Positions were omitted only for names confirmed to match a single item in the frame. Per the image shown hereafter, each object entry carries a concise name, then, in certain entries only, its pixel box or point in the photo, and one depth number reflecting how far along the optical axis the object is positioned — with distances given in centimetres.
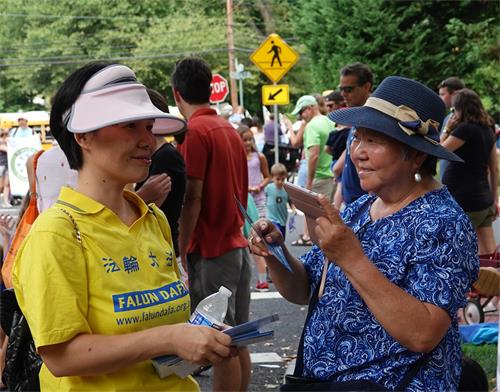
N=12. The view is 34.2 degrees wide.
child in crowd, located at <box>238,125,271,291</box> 1005
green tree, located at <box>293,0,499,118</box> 2428
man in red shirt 491
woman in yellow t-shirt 224
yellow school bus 2913
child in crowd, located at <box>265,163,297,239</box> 978
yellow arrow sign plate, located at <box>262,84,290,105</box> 1672
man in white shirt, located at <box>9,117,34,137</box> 2056
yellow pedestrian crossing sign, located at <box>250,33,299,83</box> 1661
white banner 1952
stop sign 2303
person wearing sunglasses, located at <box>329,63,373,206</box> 629
